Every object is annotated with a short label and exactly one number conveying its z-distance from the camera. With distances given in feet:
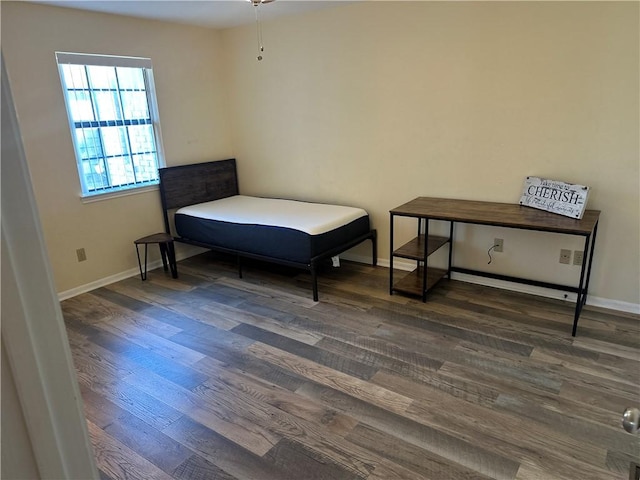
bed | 11.44
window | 11.89
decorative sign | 9.16
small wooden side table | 13.10
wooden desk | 8.93
